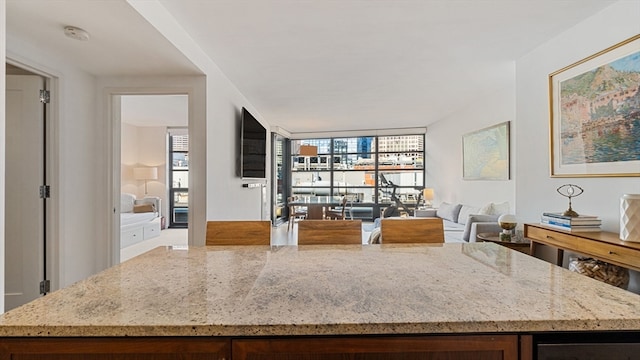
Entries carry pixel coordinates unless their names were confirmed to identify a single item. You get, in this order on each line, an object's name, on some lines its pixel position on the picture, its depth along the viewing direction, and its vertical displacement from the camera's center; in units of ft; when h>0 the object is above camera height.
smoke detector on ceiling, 7.06 +3.36
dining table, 20.31 -1.63
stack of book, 7.68 -1.03
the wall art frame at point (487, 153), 14.57 +1.38
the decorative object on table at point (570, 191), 8.06 -0.31
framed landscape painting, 7.06 +1.64
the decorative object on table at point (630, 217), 6.29 -0.73
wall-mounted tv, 13.61 +1.52
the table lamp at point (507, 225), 10.59 -1.48
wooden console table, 6.17 -1.44
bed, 17.85 -2.34
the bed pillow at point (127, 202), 20.86 -1.43
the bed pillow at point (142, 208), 20.56 -1.78
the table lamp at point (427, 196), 22.97 -1.13
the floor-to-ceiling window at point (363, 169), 26.50 +0.97
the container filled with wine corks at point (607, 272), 7.11 -2.10
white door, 8.61 -0.14
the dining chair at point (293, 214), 23.84 -2.53
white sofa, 12.55 -1.85
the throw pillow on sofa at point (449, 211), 18.16 -1.85
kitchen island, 2.68 -1.19
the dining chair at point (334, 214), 21.83 -2.34
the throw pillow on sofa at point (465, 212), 16.58 -1.67
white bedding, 17.89 -2.23
